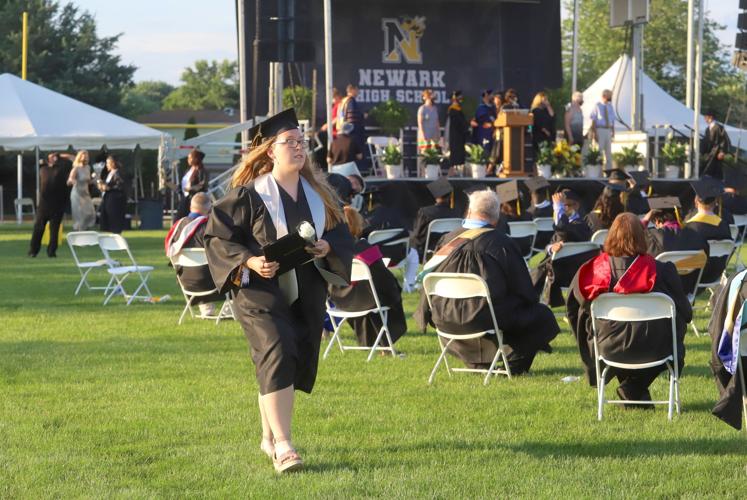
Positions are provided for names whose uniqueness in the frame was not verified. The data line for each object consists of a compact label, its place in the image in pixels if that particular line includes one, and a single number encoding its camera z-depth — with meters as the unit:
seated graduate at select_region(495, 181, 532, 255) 14.33
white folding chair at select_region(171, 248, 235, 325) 11.74
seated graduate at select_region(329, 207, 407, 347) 10.11
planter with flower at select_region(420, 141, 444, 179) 21.09
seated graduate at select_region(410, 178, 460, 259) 15.56
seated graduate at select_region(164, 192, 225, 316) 11.75
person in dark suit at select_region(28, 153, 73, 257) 20.56
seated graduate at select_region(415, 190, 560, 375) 8.82
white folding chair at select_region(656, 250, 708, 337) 10.66
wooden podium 21.11
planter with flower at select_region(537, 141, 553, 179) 21.20
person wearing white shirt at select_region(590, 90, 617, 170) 22.98
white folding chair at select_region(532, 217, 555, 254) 15.48
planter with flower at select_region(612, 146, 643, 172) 22.44
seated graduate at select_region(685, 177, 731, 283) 11.65
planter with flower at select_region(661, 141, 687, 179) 22.16
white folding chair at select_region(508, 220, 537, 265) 14.27
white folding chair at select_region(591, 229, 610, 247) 12.05
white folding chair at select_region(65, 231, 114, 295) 14.24
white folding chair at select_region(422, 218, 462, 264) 15.34
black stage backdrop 27.19
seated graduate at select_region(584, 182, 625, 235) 13.27
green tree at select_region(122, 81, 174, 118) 125.36
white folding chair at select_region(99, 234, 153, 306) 13.52
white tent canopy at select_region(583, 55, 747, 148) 34.44
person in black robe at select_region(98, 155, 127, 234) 25.45
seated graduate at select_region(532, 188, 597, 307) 11.51
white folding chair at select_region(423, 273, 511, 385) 8.67
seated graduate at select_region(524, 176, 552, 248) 15.53
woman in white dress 25.44
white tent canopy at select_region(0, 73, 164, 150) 25.34
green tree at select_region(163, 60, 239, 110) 109.62
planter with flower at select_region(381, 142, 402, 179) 20.88
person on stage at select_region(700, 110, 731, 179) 25.31
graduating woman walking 6.20
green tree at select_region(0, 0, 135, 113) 46.06
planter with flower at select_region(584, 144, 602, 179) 21.53
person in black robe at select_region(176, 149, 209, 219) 18.69
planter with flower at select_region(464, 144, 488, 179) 21.20
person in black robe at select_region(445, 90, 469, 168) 22.69
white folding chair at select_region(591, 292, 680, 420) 7.57
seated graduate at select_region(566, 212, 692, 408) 7.61
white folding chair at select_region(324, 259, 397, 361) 9.95
